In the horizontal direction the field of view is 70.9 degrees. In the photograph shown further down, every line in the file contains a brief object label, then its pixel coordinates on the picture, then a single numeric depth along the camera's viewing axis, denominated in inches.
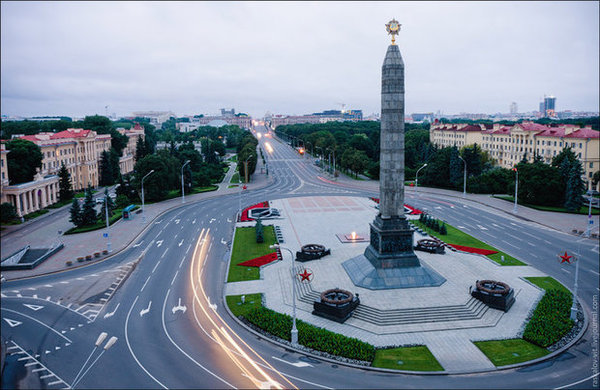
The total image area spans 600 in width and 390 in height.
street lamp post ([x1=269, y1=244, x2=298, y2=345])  1058.7
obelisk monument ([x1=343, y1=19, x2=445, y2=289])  1365.7
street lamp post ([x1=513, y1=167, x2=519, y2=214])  2564.5
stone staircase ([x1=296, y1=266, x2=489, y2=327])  1171.9
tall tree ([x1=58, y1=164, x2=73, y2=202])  2910.9
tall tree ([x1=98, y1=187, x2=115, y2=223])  2382.6
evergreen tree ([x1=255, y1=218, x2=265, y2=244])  1973.4
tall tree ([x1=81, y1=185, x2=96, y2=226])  2230.9
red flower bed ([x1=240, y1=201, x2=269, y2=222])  2472.2
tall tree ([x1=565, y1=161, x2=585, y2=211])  2512.3
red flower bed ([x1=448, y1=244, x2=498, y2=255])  1780.3
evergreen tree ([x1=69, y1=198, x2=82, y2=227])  2188.7
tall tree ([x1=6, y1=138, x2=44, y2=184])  2507.4
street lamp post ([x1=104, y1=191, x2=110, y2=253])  1846.2
